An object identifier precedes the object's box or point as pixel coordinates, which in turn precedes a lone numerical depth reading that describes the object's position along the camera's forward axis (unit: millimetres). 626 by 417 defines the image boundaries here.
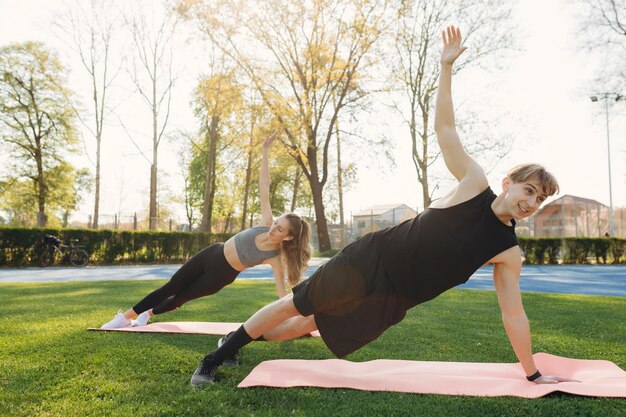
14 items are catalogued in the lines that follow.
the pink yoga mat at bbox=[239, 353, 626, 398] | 2809
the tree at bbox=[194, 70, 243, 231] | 20578
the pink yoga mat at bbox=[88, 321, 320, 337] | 4527
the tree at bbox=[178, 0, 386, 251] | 20141
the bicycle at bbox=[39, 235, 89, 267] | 15570
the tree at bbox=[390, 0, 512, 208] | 21766
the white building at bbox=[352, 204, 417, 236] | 27550
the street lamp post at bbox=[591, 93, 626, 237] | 29938
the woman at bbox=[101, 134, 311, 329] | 3990
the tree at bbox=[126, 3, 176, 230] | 22953
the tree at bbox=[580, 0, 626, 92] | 20875
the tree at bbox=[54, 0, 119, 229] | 23469
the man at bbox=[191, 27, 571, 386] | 2594
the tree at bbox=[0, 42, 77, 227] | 28781
